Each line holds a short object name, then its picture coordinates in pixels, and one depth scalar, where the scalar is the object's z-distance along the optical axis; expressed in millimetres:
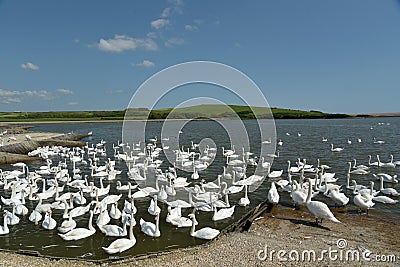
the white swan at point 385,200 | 13508
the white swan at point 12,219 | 11867
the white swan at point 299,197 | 12711
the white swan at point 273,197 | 13094
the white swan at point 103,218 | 11159
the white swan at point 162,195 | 14344
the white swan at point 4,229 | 10966
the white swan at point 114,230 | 10405
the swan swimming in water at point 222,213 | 11867
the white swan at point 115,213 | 12168
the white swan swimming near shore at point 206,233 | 10062
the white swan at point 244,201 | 13641
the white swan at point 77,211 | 12180
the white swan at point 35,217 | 11905
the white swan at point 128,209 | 12240
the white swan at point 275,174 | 18641
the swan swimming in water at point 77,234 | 10227
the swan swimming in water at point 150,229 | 10461
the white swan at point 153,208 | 12133
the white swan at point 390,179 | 17375
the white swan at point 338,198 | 12867
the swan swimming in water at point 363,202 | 12156
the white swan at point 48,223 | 11273
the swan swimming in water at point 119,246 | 9242
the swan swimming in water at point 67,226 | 10914
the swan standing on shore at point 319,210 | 10562
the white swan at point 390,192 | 14688
